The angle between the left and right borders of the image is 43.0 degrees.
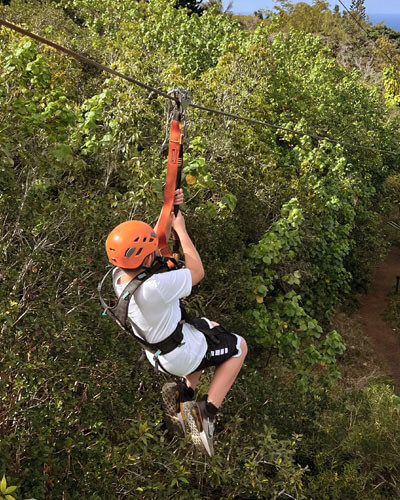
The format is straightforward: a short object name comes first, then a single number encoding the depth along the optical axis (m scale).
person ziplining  3.16
